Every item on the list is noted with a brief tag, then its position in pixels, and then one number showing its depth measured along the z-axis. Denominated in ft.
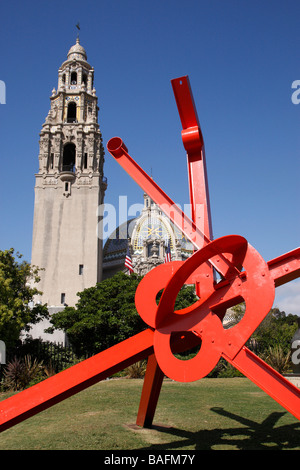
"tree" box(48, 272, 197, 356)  85.15
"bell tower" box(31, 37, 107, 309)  138.31
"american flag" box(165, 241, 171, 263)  177.92
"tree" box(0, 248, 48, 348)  69.36
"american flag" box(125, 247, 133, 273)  125.80
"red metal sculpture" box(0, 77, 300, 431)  19.56
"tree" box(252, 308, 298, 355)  78.71
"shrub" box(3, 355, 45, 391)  58.65
